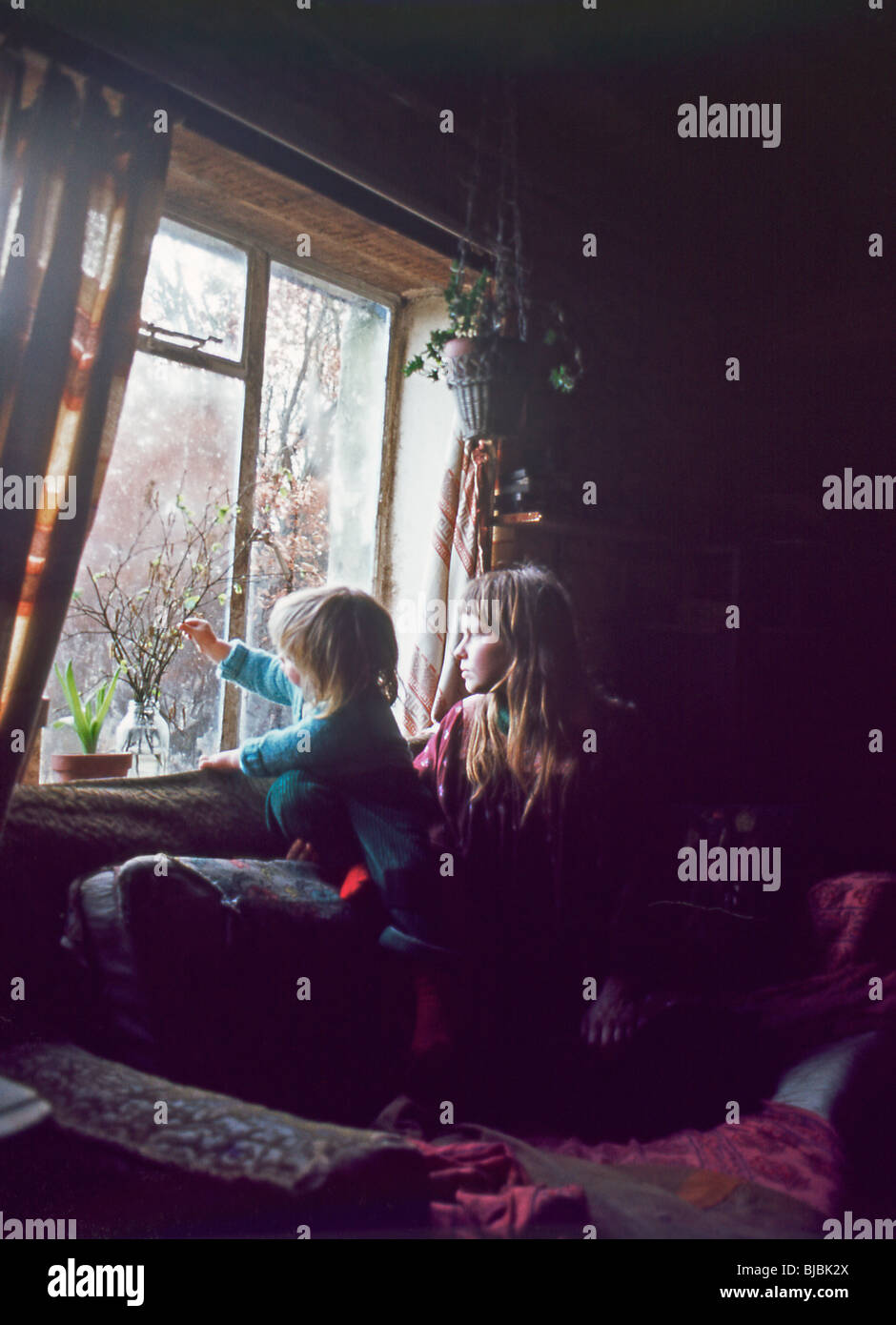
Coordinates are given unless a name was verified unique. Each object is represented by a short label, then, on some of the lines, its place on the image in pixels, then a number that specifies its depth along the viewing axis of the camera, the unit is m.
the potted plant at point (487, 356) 2.81
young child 2.16
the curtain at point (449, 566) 3.25
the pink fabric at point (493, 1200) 1.49
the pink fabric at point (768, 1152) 1.79
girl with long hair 2.22
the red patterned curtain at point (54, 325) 1.90
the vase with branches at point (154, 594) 2.60
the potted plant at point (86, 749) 2.36
